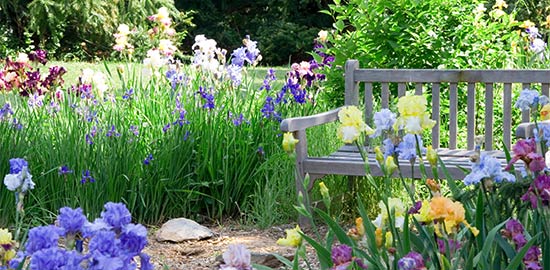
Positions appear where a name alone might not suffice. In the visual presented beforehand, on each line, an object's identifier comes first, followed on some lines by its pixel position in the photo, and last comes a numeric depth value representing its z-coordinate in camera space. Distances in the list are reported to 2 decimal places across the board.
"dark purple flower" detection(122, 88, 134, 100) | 7.74
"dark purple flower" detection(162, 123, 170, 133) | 7.50
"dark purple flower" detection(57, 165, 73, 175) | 6.86
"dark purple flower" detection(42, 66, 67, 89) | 8.06
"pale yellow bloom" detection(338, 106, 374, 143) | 4.03
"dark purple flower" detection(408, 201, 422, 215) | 3.92
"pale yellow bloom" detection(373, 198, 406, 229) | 3.90
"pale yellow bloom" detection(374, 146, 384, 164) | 3.85
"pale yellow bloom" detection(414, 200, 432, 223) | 3.20
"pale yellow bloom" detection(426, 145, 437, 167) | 3.82
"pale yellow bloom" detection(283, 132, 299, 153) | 4.05
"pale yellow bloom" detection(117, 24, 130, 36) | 8.49
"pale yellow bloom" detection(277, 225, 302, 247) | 3.73
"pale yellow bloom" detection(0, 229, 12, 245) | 3.16
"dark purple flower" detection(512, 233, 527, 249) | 3.66
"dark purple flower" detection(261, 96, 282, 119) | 7.74
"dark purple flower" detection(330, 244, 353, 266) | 3.33
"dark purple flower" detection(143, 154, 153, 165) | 7.30
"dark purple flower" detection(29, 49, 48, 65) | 8.15
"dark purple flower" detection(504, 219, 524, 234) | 3.67
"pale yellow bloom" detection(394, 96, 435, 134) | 3.77
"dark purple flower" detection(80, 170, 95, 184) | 7.05
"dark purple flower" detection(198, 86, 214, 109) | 7.54
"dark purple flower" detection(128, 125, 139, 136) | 7.35
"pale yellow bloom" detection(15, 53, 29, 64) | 8.23
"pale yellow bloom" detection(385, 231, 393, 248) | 3.70
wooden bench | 7.06
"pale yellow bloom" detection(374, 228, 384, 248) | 3.62
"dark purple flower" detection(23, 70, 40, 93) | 8.05
